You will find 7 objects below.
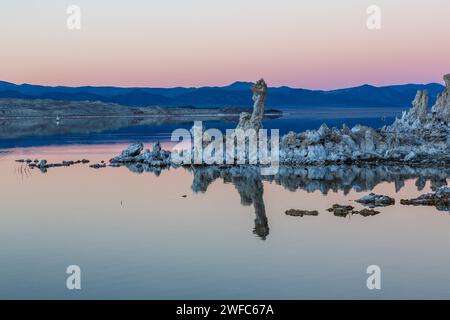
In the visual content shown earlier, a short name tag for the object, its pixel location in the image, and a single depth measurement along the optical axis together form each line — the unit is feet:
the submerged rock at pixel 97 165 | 148.36
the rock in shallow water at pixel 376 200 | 93.48
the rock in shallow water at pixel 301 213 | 87.92
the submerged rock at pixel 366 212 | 86.30
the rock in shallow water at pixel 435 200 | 92.48
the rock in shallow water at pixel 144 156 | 151.24
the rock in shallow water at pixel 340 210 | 87.10
